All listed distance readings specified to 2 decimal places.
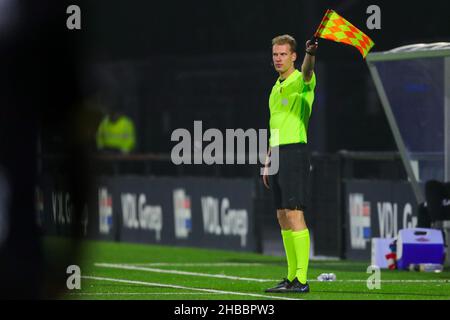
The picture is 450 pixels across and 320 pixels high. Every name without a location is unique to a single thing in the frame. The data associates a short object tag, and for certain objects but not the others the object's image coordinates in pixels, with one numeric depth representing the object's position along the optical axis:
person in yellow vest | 26.12
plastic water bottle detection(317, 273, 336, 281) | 12.53
